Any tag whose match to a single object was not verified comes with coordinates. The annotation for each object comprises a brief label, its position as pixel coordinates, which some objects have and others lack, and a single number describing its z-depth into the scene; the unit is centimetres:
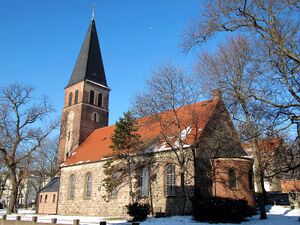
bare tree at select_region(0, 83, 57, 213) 3262
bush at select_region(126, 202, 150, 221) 2020
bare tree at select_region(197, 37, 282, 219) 1293
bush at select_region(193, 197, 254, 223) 1795
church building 2277
